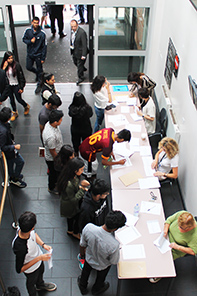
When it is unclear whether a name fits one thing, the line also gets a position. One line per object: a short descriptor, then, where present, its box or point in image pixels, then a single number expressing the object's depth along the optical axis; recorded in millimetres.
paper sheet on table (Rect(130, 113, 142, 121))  5751
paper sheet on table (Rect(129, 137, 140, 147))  5238
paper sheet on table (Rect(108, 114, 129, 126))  5668
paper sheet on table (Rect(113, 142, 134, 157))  5039
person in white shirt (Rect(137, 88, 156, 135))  5500
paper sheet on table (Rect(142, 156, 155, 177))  4734
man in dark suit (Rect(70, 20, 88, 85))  7488
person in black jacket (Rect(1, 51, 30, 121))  6172
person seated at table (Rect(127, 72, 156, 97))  6020
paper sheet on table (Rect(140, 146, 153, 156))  5066
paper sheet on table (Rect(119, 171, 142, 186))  4559
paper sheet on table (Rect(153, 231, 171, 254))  3762
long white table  3529
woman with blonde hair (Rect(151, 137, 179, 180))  4621
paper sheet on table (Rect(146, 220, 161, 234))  3967
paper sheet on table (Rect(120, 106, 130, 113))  5953
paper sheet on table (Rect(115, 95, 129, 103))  6181
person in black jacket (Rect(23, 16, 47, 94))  7219
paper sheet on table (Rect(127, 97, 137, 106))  6098
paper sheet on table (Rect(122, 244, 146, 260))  3670
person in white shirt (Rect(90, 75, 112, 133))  5641
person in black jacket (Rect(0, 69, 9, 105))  5918
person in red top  4523
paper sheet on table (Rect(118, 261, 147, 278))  3482
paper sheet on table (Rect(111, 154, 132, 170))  4801
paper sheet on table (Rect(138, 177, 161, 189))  4520
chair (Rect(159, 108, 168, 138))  5875
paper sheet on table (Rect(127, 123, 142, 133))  5531
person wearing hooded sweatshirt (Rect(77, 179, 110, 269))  3541
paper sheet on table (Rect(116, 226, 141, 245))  3840
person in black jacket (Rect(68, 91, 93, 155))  5047
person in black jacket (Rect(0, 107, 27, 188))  4629
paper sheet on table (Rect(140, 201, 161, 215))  4191
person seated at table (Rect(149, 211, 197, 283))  3656
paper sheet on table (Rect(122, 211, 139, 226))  4023
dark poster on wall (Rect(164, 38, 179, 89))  5684
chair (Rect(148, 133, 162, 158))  5749
